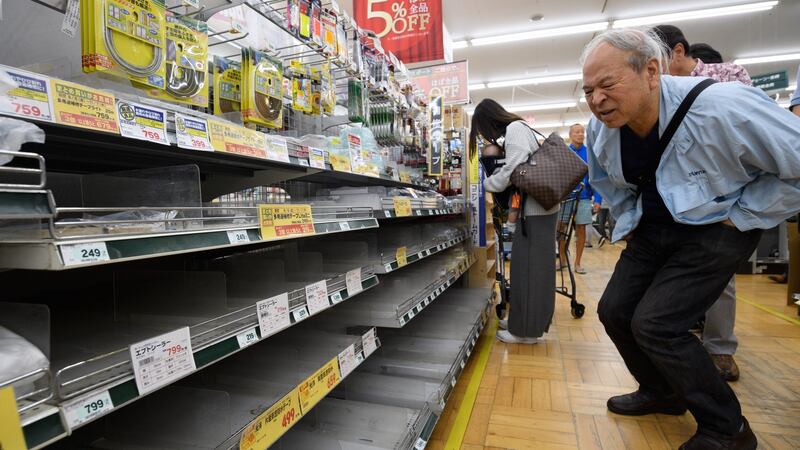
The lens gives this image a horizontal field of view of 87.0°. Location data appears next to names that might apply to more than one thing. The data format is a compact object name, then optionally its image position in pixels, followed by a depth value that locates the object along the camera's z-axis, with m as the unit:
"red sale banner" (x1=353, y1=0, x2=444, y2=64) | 3.88
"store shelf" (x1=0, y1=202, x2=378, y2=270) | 0.49
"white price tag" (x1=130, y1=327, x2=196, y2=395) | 0.60
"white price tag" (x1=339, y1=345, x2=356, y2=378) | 1.27
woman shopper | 2.61
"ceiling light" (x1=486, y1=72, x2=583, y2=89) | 9.57
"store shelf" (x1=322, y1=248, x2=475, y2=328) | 1.63
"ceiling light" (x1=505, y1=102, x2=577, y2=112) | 11.99
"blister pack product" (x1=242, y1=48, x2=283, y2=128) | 1.09
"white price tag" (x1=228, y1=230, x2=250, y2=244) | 0.77
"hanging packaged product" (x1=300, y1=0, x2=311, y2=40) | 1.40
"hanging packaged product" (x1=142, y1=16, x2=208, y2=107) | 0.85
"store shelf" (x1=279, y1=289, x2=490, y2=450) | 1.38
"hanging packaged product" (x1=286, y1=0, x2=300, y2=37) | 1.33
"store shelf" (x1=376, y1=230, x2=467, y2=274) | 1.57
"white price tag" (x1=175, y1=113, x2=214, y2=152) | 0.75
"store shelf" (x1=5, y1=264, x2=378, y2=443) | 0.51
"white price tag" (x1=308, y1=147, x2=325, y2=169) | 1.17
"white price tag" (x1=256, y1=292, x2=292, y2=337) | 0.90
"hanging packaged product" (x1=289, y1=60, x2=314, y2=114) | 1.34
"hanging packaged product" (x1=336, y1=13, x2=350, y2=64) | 1.66
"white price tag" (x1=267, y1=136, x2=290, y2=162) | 1.00
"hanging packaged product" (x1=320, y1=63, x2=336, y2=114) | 1.48
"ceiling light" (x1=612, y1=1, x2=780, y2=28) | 6.32
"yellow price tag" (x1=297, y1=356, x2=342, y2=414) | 1.06
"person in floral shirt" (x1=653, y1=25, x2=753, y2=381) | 2.17
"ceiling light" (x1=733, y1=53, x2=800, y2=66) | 8.42
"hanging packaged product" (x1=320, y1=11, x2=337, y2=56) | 1.54
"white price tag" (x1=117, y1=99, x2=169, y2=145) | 0.65
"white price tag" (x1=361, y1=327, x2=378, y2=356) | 1.42
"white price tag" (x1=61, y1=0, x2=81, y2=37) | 0.71
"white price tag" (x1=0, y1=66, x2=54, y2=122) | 0.52
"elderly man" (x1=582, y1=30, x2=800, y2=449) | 1.31
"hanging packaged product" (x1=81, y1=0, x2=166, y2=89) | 0.70
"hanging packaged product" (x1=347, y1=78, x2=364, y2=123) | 1.81
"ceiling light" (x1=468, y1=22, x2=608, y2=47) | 7.03
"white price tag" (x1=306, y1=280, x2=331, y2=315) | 1.08
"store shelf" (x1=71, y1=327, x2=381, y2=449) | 0.89
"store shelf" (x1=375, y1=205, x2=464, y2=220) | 1.49
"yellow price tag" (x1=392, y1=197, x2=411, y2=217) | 1.61
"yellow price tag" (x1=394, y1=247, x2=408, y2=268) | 1.71
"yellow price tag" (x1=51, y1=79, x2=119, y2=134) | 0.57
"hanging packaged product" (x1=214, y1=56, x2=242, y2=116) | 1.10
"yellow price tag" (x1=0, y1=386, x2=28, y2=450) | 0.41
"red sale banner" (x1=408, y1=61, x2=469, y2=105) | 5.44
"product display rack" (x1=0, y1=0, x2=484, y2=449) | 0.52
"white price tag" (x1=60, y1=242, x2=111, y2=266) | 0.49
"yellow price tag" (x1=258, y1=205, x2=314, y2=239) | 0.88
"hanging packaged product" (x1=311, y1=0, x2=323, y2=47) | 1.47
